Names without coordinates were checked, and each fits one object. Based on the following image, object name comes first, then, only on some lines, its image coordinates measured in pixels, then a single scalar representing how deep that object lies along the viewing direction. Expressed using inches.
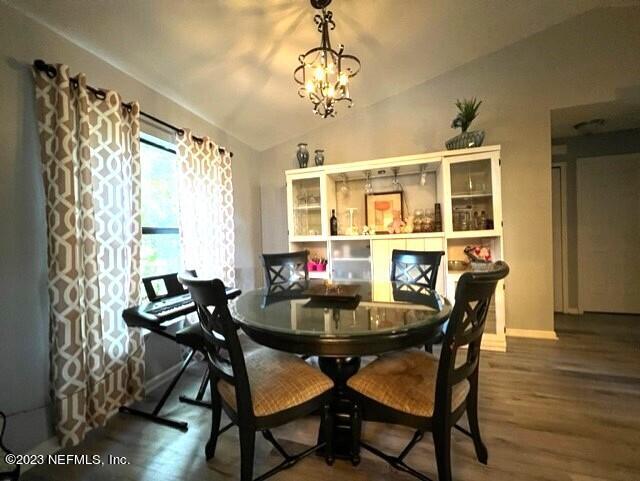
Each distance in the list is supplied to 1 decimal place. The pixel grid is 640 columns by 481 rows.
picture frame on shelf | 137.0
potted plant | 113.0
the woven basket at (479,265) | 104.5
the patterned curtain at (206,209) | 99.2
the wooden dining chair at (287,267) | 102.8
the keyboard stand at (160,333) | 68.1
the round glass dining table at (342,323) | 49.1
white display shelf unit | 113.8
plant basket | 114.0
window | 95.9
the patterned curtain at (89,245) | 62.2
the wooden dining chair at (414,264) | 90.9
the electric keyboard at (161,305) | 68.2
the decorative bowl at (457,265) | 122.3
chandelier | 69.8
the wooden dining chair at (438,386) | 44.6
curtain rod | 61.1
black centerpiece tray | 69.6
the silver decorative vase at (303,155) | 136.5
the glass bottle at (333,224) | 135.2
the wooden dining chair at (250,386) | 46.0
